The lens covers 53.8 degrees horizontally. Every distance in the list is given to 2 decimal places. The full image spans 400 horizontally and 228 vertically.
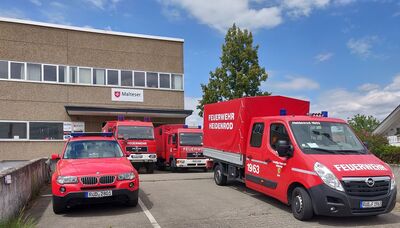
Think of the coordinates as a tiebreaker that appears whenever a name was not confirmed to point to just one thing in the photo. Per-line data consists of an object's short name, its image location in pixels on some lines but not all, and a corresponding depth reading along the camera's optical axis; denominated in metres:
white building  25.23
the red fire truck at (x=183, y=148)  20.70
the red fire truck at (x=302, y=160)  7.39
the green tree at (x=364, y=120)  79.19
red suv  8.38
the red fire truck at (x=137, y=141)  19.33
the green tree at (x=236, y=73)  24.98
